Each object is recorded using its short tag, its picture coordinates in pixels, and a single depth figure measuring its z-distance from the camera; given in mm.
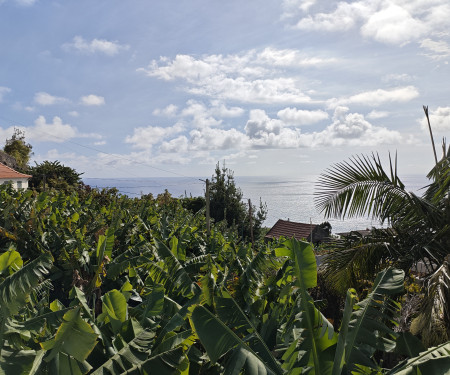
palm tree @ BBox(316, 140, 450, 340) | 7270
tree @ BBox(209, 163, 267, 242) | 39625
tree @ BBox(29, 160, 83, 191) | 29766
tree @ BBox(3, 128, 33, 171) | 53156
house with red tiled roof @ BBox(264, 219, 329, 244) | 43688
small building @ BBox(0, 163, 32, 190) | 36312
